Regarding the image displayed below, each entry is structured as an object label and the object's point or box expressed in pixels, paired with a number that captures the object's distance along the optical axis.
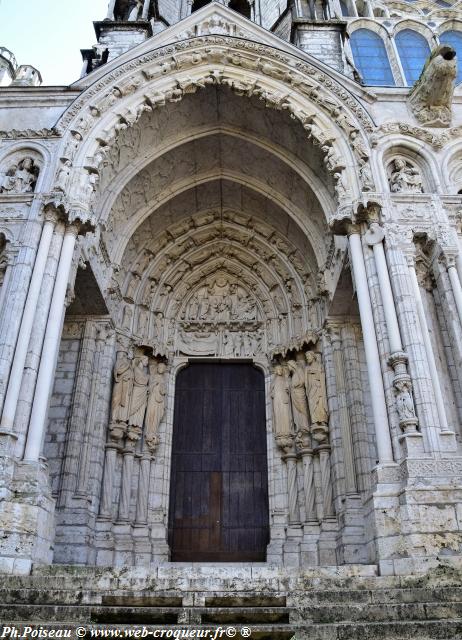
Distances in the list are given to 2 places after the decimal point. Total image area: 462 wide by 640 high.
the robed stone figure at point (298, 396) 9.74
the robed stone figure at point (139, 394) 9.70
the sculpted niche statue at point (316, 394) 9.37
